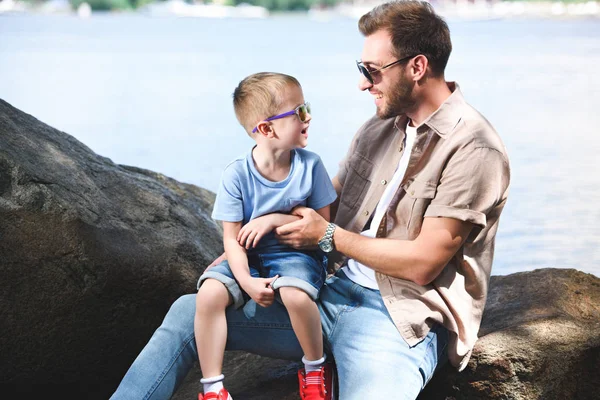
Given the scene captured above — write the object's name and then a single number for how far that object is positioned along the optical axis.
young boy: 2.75
